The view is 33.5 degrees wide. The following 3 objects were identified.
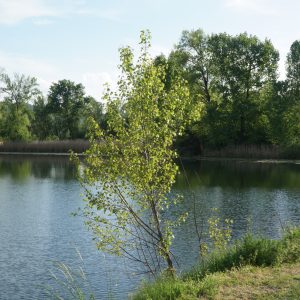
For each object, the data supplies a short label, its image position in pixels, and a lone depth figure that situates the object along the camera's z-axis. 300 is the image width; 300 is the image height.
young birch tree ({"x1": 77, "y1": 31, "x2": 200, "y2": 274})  11.68
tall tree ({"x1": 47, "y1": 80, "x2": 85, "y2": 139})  96.81
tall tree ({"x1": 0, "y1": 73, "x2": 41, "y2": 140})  91.94
